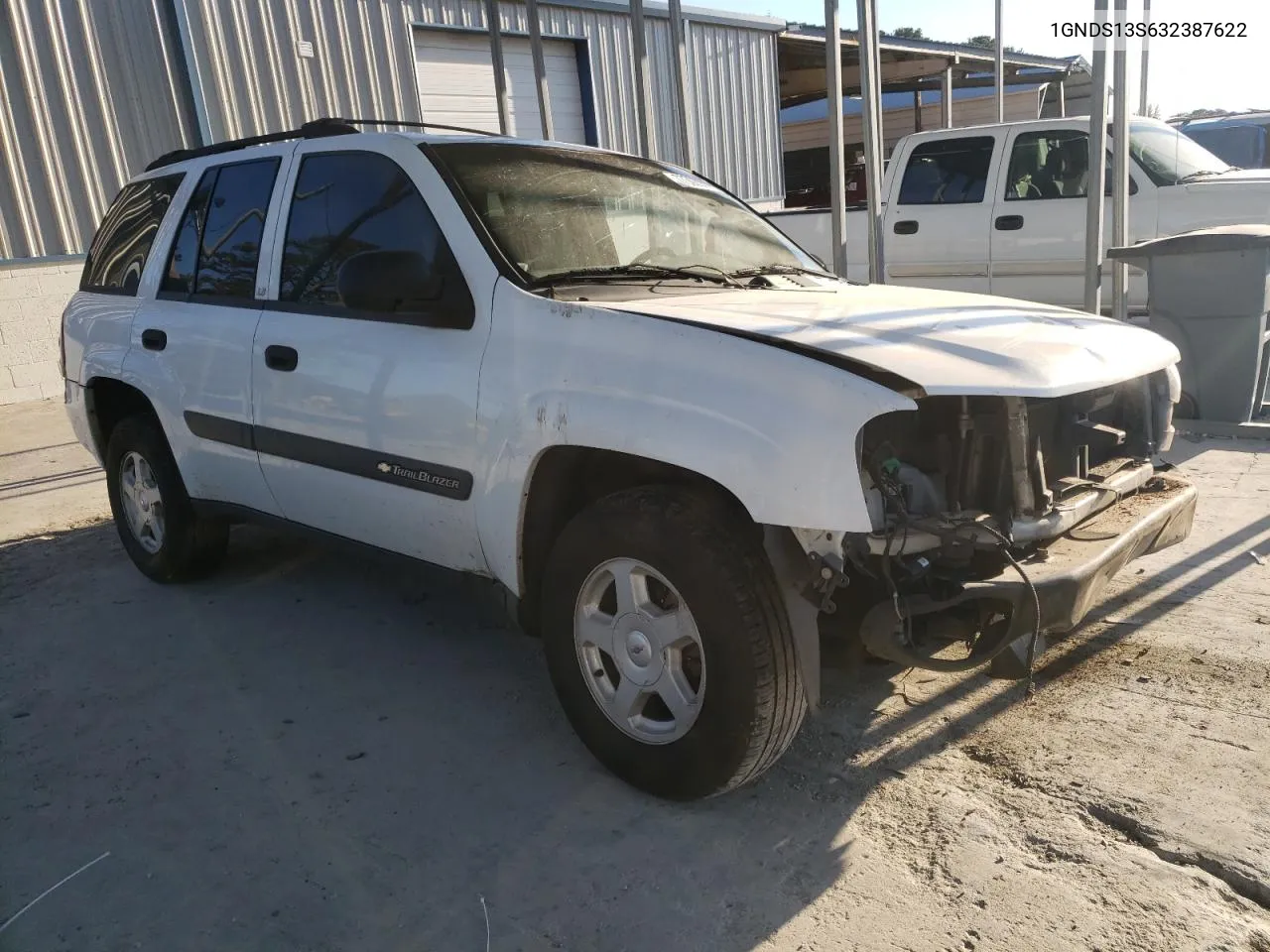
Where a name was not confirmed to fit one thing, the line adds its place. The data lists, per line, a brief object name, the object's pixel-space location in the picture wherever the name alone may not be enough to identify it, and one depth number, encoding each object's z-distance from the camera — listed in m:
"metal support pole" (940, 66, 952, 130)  14.12
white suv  2.36
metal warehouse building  10.02
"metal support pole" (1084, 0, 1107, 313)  5.84
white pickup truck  7.70
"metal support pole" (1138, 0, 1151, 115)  6.20
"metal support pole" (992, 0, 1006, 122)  13.02
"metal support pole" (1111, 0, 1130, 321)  6.11
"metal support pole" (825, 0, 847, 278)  6.70
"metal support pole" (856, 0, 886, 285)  6.79
